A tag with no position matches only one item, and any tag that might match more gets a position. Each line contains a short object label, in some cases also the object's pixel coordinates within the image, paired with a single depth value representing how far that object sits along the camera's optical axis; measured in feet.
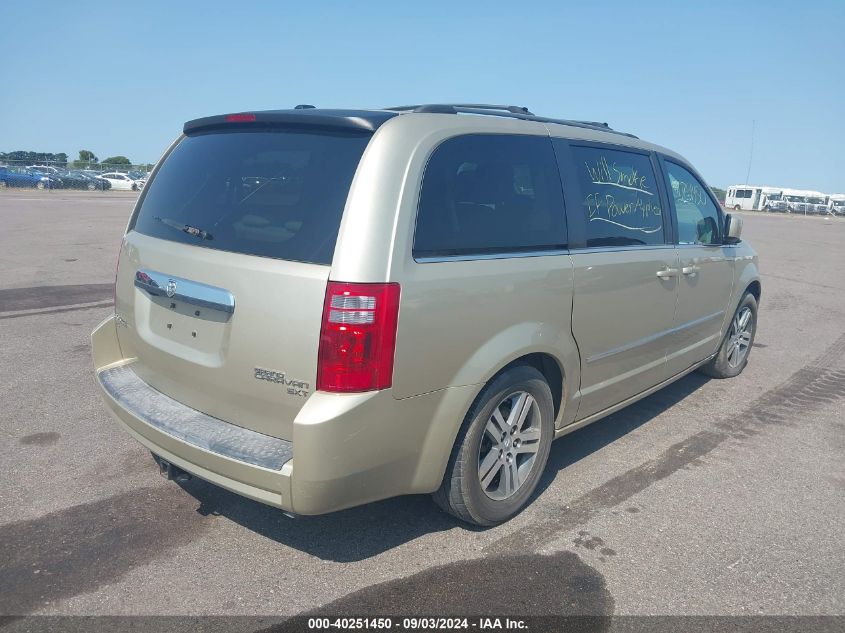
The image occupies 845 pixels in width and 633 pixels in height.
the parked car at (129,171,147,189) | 162.25
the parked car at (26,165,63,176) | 145.18
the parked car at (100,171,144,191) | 155.22
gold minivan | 8.43
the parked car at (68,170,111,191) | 146.92
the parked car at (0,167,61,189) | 132.67
